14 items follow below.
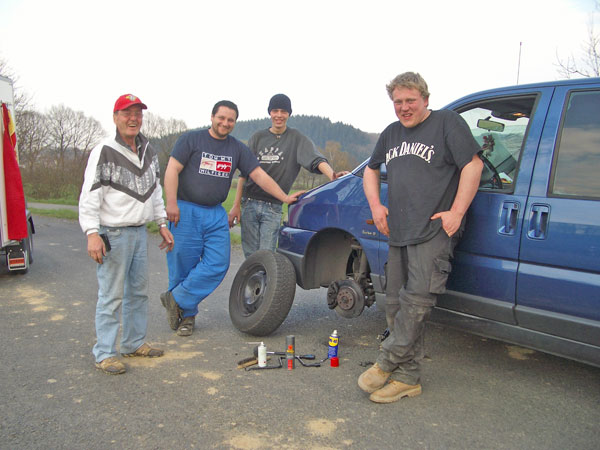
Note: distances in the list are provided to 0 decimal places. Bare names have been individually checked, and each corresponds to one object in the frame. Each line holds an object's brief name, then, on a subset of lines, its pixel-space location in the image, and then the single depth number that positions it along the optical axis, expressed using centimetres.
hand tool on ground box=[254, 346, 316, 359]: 397
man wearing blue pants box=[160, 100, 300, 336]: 459
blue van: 293
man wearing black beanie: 531
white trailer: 646
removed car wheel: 440
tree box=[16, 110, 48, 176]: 2167
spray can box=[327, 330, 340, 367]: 385
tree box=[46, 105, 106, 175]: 3332
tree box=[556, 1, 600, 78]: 1102
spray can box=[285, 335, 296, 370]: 382
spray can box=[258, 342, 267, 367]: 378
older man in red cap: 356
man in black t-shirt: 312
